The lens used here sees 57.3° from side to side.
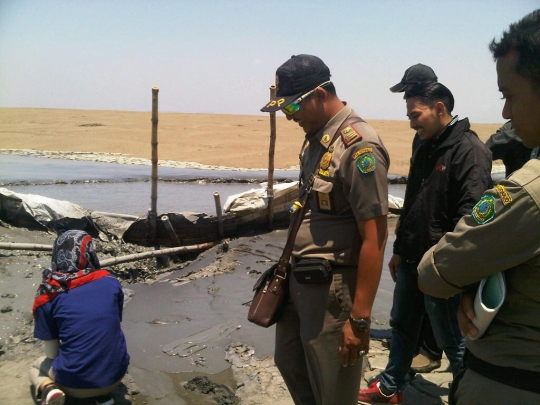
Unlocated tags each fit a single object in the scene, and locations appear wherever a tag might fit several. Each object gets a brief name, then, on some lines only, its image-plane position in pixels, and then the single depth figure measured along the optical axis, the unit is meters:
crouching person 3.05
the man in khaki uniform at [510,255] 1.22
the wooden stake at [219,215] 8.16
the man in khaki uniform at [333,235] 2.04
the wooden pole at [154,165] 8.03
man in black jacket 2.74
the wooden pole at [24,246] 6.37
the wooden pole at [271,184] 8.95
